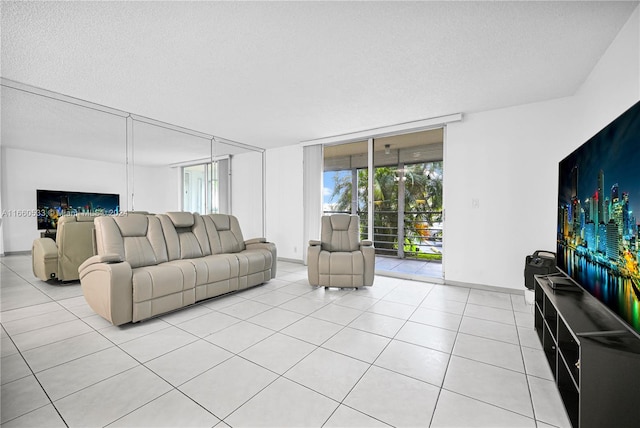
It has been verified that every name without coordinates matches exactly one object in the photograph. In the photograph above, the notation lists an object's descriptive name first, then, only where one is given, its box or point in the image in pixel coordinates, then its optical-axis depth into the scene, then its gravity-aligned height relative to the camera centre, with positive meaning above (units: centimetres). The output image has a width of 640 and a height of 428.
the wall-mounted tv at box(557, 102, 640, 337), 115 -3
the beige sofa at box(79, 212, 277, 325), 247 -64
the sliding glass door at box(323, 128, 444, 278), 506 +36
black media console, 110 -71
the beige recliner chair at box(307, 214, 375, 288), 365 -80
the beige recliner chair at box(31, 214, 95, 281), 377 -64
